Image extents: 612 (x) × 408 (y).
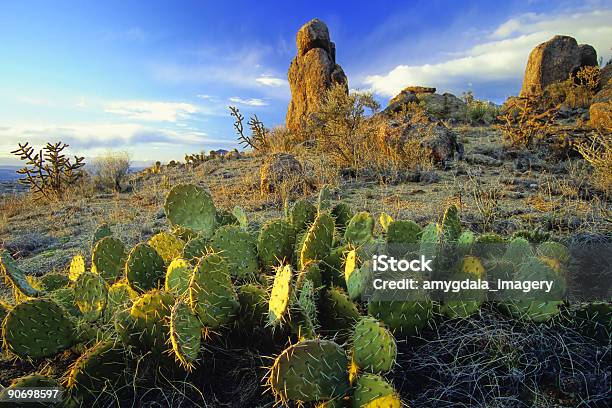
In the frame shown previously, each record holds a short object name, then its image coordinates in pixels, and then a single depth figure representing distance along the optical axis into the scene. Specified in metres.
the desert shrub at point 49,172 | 10.06
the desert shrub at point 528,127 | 9.41
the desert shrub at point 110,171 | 12.37
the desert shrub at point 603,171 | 5.56
